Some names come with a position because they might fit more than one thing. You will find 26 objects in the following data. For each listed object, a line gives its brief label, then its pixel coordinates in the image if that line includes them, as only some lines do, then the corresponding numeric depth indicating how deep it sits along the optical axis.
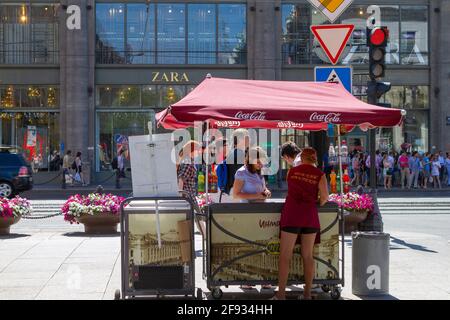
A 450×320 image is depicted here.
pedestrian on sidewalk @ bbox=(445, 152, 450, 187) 33.41
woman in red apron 7.63
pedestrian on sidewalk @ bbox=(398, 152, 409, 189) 31.86
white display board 7.62
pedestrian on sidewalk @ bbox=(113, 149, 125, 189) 32.16
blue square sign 12.22
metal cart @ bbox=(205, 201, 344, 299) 7.86
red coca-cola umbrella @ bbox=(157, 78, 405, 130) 7.57
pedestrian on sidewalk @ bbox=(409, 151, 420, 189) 32.16
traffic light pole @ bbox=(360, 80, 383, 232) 11.98
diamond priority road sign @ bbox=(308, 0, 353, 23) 11.84
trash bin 8.14
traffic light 12.23
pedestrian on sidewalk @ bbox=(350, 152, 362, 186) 32.12
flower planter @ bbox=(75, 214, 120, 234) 14.09
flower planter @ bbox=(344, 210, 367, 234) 14.16
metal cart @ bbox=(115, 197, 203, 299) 7.58
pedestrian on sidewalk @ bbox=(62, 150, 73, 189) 31.61
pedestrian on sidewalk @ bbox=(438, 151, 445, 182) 33.25
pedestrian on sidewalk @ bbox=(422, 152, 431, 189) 32.53
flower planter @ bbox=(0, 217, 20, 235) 13.96
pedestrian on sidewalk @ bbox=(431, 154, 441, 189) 32.13
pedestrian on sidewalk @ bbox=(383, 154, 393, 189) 31.70
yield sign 11.63
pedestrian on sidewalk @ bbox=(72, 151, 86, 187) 32.44
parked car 25.58
